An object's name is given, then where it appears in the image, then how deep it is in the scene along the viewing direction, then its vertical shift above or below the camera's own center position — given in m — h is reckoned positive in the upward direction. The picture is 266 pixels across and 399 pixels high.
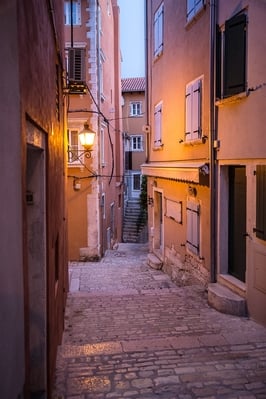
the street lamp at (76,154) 17.67 +0.81
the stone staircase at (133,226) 32.12 -3.91
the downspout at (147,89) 16.45 +3.23
